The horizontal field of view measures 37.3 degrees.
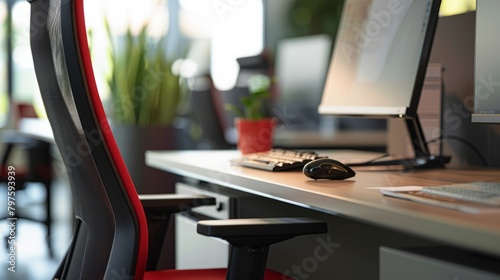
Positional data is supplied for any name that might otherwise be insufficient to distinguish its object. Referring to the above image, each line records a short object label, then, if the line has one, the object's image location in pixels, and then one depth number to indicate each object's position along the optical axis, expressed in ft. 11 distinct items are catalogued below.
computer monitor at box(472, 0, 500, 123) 5.33
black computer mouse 5.18
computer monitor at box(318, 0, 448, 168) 6.39
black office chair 4.48
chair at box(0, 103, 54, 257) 14.91
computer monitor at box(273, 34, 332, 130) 14.89
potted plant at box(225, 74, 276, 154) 8.18
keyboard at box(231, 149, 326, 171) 5.99
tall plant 11.04
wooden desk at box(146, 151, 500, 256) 3.26
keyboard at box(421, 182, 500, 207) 3.85
